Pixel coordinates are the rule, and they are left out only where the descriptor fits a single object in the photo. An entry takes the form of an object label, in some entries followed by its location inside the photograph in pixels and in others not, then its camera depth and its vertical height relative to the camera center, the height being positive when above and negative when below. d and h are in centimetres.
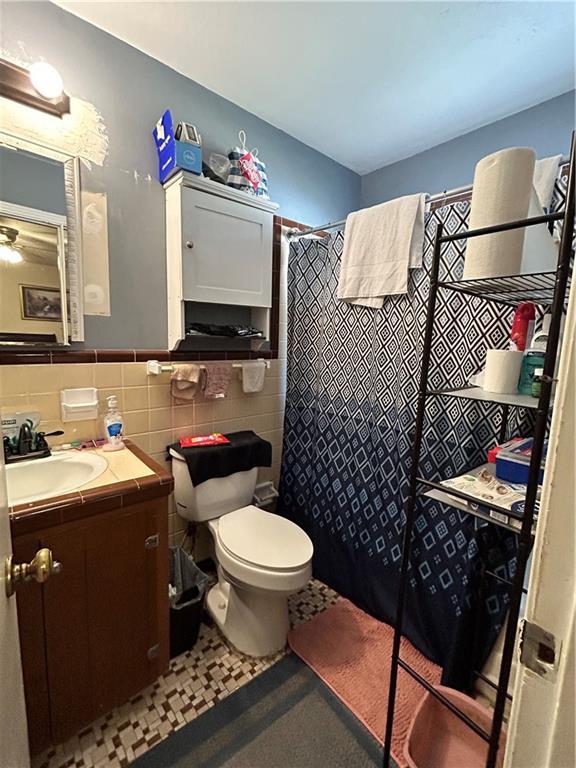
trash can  141 -113
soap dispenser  142 -37
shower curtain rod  125 +60
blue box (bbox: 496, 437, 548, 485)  95 -31
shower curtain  130 -46
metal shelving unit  73 -12
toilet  136 -86
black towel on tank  160 -56
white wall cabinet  153 +46
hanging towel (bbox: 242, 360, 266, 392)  189 -18
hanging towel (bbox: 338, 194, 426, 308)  143 +43
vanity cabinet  99 -88
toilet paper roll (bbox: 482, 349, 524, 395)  90 -5
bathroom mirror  122 +32
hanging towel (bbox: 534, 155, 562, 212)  107 +54
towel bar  159 -13
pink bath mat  125 -133
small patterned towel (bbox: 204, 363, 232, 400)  174 -19
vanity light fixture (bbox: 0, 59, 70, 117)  118 +87
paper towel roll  85 +37
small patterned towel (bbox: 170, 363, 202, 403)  164 -19
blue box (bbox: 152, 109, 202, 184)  144 +79
